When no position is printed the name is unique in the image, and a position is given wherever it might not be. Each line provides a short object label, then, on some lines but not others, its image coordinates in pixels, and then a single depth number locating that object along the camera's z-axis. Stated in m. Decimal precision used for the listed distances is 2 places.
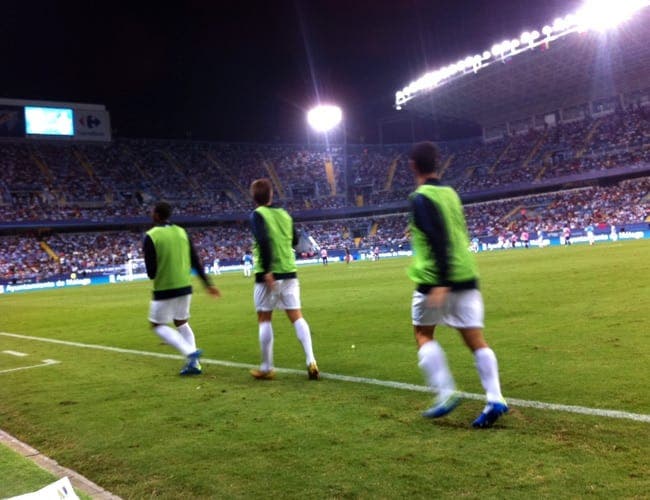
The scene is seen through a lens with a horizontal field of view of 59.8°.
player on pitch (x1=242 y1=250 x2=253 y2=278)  34.75
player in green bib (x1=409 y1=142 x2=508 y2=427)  4.18
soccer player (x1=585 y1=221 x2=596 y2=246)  37.77
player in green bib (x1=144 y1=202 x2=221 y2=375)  6.80
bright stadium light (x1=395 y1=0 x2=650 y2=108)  39.12
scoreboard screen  52.53
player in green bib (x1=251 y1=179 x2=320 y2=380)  6.26
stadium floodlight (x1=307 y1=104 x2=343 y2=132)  61.25
